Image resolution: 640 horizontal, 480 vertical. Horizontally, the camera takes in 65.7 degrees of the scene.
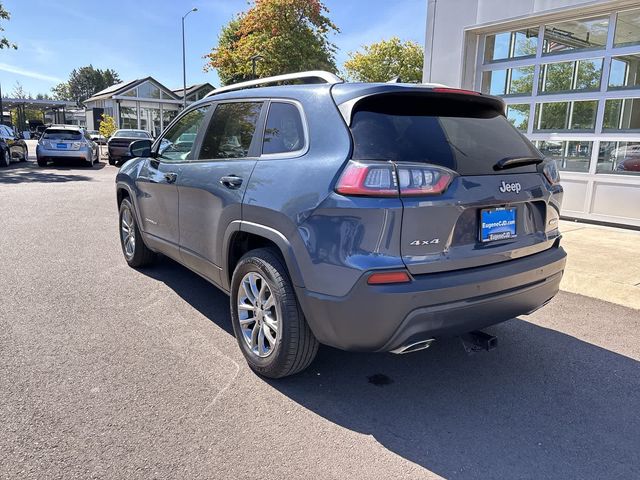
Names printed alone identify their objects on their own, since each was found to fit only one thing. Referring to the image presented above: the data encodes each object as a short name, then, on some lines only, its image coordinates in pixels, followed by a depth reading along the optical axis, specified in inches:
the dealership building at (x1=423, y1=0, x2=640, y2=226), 306.5
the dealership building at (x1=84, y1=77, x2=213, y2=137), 1845.5
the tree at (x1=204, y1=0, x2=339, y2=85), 1157.1
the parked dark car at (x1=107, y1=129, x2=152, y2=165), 816.9
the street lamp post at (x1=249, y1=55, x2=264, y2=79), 1091.3
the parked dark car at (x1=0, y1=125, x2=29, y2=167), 706.2
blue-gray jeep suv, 97.4
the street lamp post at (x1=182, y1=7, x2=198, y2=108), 1378.0
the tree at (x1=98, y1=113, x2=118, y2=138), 1450.4
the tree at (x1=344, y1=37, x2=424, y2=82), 1692.4
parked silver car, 729.0
